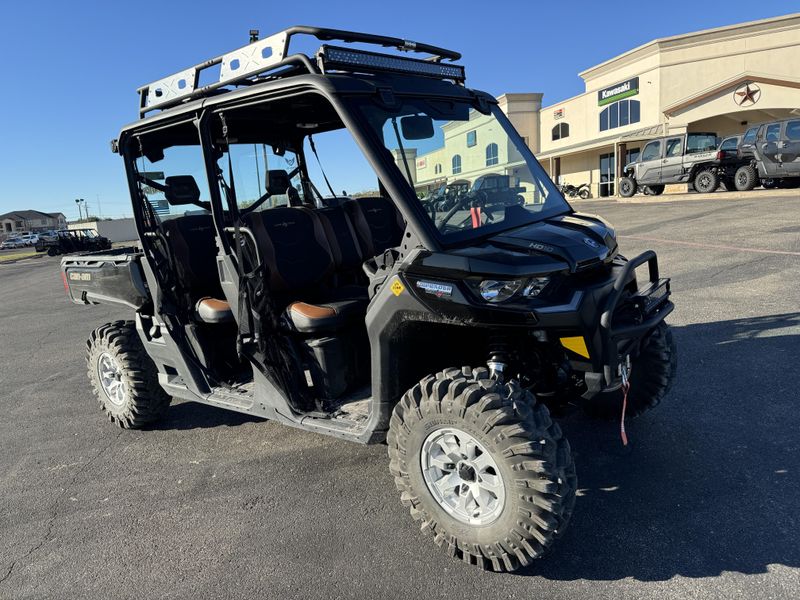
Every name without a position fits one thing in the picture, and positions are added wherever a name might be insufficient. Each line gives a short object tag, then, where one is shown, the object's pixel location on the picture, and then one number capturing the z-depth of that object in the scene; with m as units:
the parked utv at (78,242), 36.75
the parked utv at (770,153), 15.73
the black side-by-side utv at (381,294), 2.67
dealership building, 26.91
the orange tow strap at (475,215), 3.11
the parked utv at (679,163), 19.17
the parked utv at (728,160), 18.03
